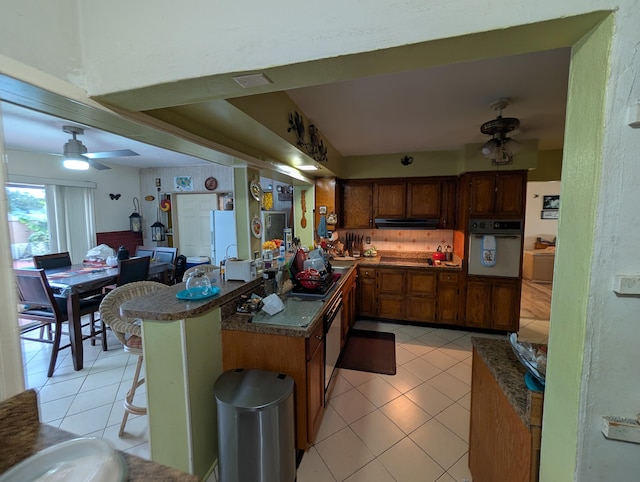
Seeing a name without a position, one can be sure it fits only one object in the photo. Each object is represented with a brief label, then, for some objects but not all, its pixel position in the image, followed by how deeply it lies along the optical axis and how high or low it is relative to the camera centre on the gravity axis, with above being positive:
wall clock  5.45 +0.74
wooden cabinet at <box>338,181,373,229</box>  4.31 +0.27
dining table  2.82 -0.68
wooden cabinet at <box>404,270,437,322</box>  3.82 -1.03
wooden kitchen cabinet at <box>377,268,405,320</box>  3.93 -1.02
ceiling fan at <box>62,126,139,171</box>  2.88 +0.74
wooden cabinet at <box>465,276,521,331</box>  3.54 -1.06
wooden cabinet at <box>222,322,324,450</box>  1.72 -0.88
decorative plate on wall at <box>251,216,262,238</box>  2.74 -0.06
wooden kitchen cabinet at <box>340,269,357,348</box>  3.05 -1.01
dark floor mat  2.89 -1.50
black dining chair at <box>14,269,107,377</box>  2.73 -0.88
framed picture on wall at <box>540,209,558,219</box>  6.43 +0.16
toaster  2.19 -0.39
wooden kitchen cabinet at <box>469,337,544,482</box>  1.00 -0.85
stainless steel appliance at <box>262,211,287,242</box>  4.54 -0.04
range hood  4.01 -0.03
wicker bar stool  1.89 -0.72
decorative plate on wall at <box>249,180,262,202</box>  2.65 +0.31
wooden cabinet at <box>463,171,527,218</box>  3.41 +0.35
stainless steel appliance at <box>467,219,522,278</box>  3.45 -0.31
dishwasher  2.19 -0.99
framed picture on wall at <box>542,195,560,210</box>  6.38 +0.44
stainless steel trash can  1.44 -1.11
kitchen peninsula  1.52 -0.89
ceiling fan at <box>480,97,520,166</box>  2.49 +0.81
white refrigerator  4.73 -0.17
